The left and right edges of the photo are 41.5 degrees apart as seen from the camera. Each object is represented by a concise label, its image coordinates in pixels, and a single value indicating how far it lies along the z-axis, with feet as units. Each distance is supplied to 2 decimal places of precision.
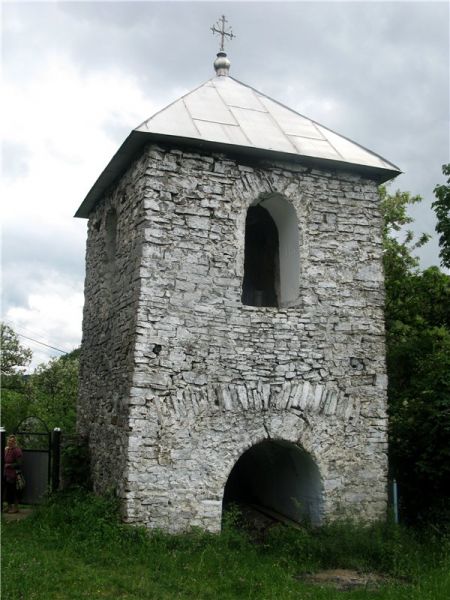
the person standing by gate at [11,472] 30.09
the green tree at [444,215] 33.50
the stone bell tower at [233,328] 22.79
